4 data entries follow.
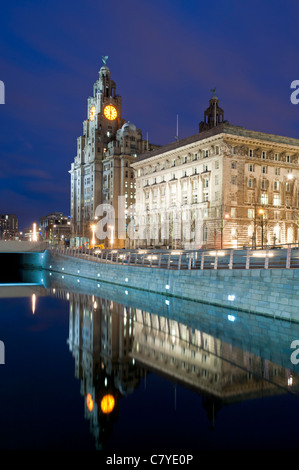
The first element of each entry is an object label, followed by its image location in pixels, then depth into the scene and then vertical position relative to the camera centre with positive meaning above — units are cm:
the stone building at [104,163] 12519 +2511
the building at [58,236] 18315 +117
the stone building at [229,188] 7188 +982
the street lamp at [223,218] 6650 +366
